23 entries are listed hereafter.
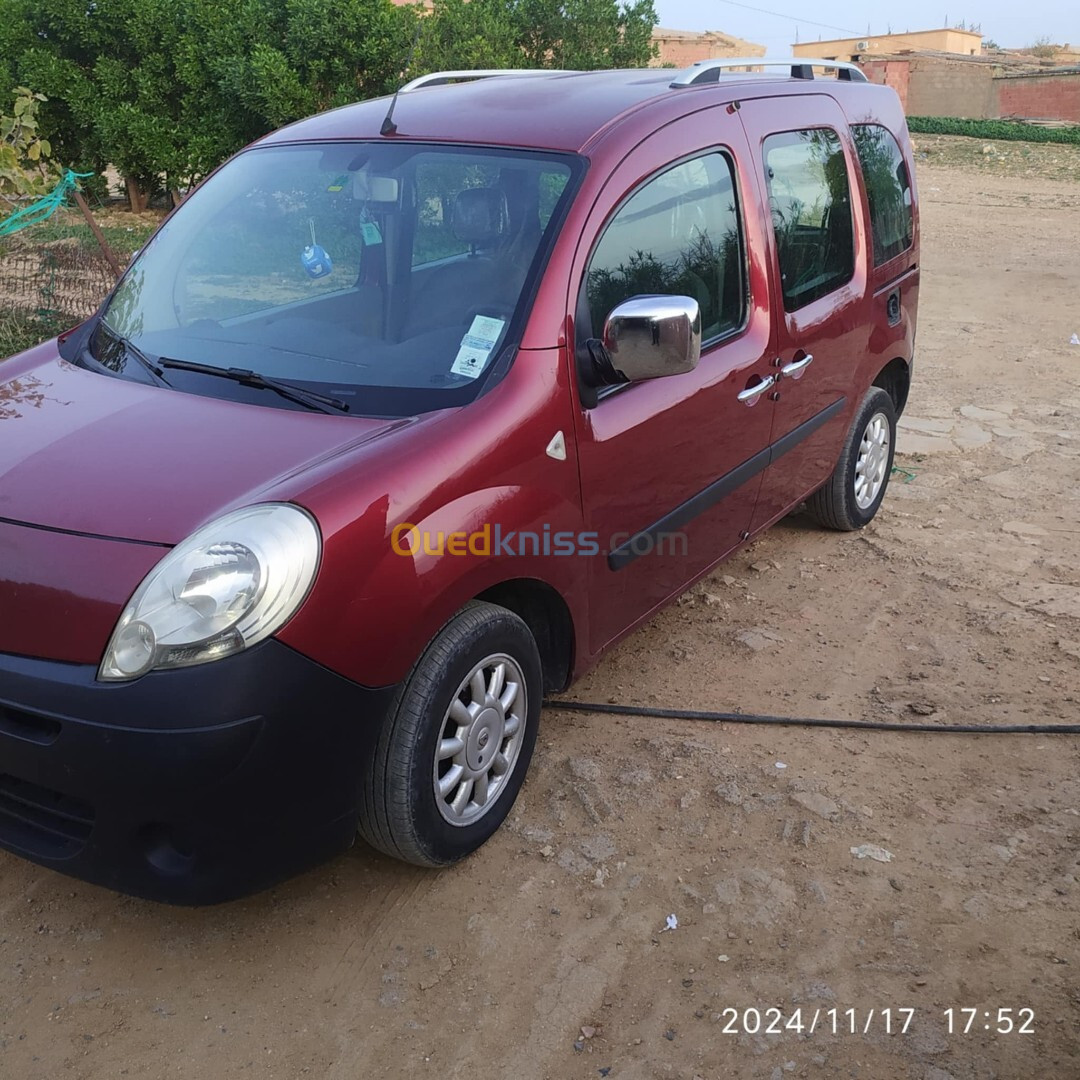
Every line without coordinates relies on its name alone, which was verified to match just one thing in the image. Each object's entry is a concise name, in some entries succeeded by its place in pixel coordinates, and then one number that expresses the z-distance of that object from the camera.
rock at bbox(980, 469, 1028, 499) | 5.66
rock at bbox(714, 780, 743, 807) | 3.23
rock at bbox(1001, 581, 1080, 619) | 4.43
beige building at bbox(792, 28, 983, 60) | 47.28
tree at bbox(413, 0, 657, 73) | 11.73
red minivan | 2.25
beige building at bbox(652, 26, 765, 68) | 33.78
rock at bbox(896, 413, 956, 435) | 6.67
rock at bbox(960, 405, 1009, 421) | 6.90
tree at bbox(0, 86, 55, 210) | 6.70
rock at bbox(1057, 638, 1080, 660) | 4.11
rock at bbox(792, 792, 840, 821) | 3.18
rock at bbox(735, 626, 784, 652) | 4.16
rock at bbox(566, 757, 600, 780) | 3.32
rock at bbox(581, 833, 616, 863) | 2.98
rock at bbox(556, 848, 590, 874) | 2.93
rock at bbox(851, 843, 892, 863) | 2.99
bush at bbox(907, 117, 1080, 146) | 26.38
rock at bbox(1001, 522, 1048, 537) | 5.16
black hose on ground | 3.61
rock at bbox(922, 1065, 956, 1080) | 2.31
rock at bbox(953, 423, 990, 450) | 6.41
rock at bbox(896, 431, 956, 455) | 6.36
